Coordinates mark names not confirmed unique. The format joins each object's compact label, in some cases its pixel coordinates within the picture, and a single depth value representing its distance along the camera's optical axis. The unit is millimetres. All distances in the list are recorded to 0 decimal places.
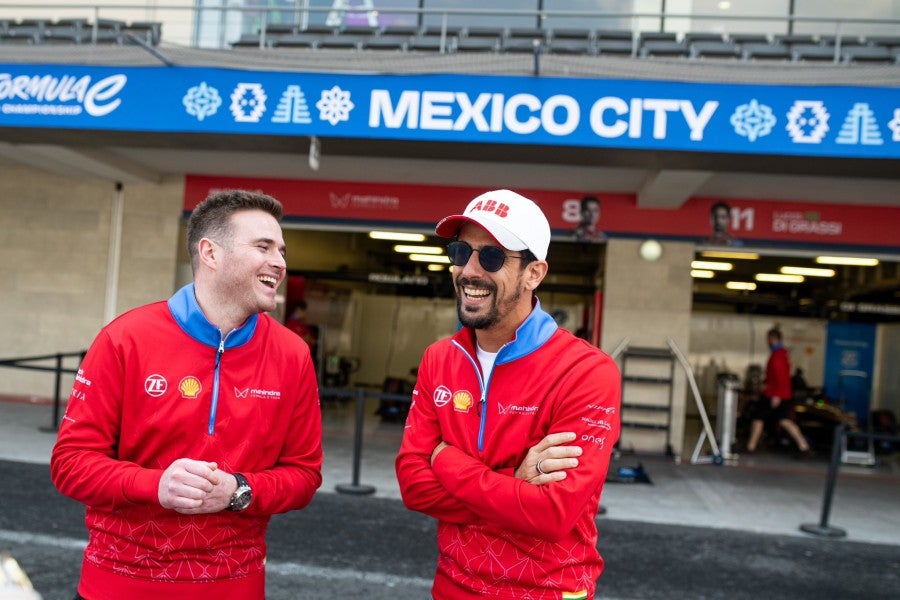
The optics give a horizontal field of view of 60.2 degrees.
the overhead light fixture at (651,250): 10742
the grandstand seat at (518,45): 9586
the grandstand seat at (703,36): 10870
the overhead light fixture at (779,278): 16172
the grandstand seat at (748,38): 11055
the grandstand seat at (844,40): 10945
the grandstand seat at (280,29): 11562
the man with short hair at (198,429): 2057
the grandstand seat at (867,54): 9750
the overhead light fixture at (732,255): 11557
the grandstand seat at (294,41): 10562
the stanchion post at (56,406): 9000
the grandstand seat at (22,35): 10624
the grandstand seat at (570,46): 9562
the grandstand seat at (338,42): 10344
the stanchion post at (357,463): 7195
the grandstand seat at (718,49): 10094
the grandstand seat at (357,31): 11430
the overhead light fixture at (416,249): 14469
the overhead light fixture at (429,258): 15227
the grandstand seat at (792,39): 11031
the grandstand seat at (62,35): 10703
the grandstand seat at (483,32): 11352
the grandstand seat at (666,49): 10133
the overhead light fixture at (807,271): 15031
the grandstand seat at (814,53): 10023
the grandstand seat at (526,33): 11172
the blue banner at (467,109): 7199
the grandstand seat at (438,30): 11563
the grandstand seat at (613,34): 11044
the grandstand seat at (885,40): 10961
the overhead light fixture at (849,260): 11047
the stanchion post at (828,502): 6688
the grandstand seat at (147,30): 9735
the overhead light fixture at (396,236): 11978
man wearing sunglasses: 2045
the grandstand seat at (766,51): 10070
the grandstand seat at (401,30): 11477
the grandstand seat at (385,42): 10059
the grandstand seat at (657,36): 10836
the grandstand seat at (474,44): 10180
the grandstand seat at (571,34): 11227
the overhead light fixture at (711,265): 14412
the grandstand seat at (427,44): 10250
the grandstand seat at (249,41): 10575
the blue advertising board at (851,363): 15453
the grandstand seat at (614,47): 10164
